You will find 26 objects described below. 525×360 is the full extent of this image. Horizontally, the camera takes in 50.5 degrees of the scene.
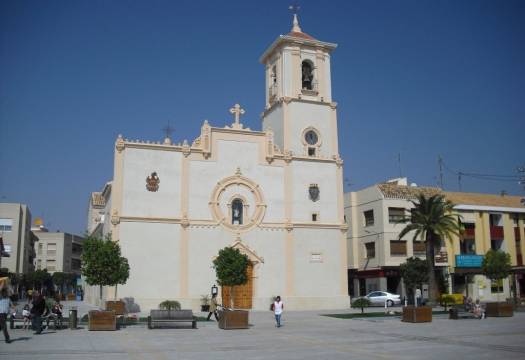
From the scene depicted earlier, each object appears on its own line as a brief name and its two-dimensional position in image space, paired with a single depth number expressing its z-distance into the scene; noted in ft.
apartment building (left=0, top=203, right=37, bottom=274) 271.90
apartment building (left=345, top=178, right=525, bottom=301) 174.09
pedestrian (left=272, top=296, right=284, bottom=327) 85.07
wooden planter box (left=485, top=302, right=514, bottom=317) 100.12
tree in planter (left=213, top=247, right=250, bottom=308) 107.04
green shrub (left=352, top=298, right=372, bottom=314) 113.53
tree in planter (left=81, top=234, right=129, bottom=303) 96.43
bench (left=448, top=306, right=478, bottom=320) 96.07
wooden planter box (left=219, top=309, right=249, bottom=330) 81.30
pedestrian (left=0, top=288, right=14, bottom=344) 61.31
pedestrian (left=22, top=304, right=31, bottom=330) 79.10
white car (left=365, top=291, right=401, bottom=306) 154.81
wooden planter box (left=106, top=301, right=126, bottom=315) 108.99
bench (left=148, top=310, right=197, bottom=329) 82.58
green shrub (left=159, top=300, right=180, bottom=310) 87.66
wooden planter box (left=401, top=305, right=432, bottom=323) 89.30
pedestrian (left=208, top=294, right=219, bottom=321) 96.98
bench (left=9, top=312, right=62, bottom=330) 78.28
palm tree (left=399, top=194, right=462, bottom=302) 135.03
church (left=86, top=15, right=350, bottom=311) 124.36
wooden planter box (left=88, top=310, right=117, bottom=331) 77.66
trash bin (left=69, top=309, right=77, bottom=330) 78.79
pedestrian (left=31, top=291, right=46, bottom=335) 72.79
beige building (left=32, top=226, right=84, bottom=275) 366.02
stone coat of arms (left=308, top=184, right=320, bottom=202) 140.24
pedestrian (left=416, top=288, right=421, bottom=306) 125.80
